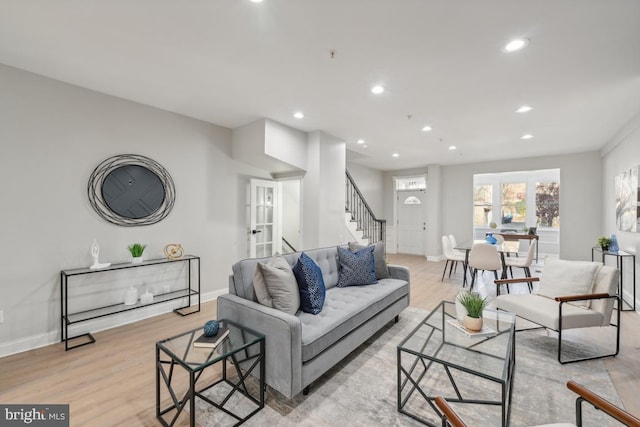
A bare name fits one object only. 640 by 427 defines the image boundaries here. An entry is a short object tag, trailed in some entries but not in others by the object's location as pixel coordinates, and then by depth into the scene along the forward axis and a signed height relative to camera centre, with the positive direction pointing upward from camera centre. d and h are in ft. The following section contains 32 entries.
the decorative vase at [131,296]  10.71 -3.31
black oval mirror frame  10.53 +0.85
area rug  5.88 -4.36
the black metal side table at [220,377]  5.54 -4.11
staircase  21.14 -0.52
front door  27.55 -0.81
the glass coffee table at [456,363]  5.98 -3.29
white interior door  15.67 -0.42
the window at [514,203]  26.40 +1.09
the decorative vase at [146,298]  11.02 -3.45
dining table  15.34 -2.18
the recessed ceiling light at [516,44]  7.33 +4.61
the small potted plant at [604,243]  13.87 -1.41
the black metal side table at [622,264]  12.37 -2.35
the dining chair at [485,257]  14.85 -2.35
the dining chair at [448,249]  18.11 -2.33
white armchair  8.18 -2.75
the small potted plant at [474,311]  7.04 -2.49
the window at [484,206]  27.61 +0.81
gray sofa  6.04 -2.84
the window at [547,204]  25.23 +0.97
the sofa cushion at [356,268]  10.41 -2.12
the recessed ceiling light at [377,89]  10.19 +4.65
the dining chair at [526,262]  15.39 -2.70
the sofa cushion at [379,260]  11.26 -1.91
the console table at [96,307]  9.35 -3.65
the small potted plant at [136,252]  10.91 -1.61
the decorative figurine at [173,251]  11.89 -1.71
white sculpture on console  9.91 -1.62
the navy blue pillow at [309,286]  7.81 -2.12
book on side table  5.94 -2.83
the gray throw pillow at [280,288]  7.18 -2.00
